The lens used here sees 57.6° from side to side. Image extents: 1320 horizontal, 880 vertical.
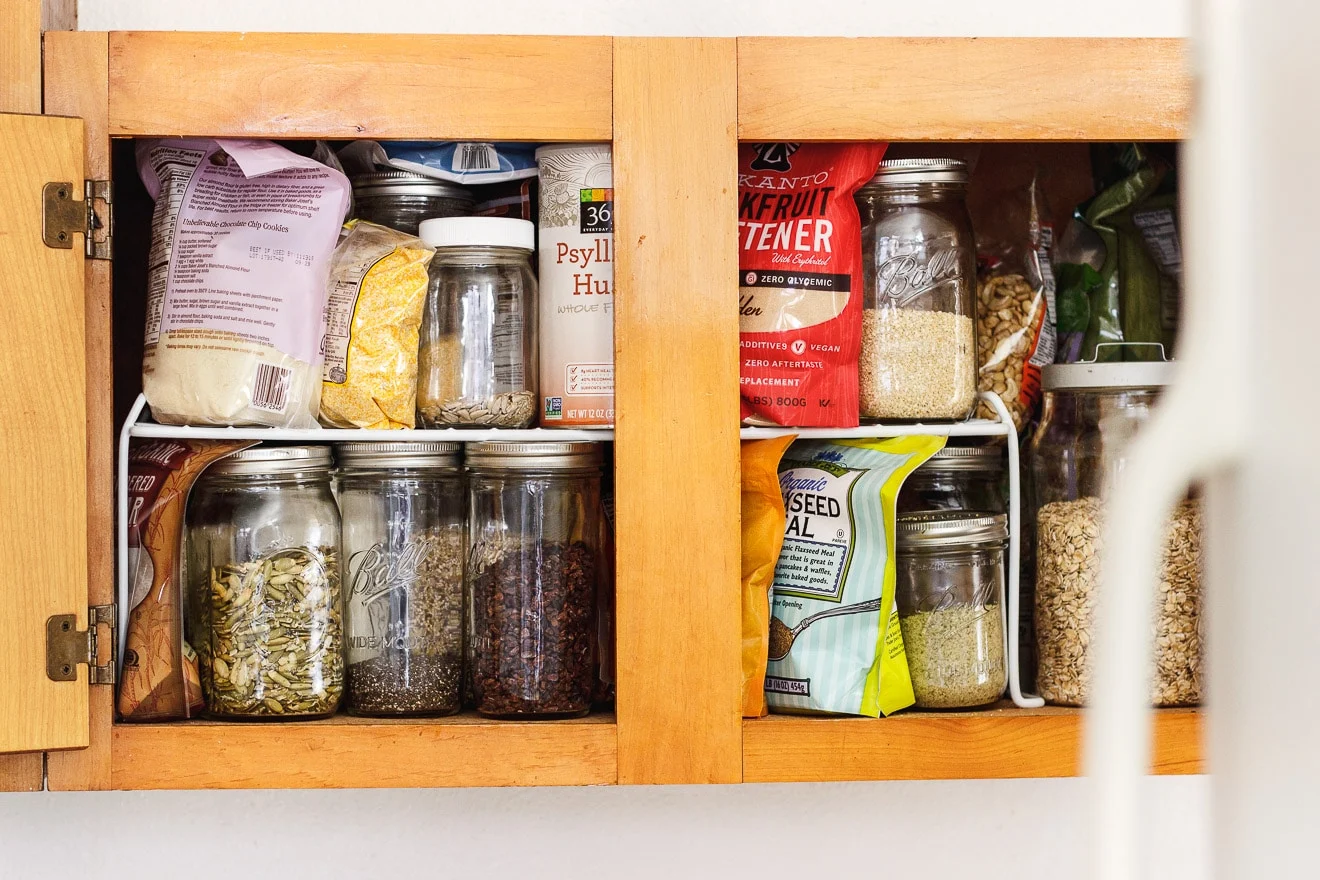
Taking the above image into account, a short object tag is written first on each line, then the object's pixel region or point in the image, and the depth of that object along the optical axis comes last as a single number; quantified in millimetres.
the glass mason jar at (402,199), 1084
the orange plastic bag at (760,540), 1021
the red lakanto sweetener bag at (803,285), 1021
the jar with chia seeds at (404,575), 1026
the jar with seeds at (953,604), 1045
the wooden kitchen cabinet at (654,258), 950
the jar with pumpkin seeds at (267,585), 996
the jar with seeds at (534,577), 1015
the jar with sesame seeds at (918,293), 1052
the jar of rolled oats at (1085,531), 1015
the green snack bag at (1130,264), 1104
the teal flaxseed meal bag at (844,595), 1028
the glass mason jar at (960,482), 1107
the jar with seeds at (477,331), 1033
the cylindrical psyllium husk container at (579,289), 1009
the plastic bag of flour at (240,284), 979
